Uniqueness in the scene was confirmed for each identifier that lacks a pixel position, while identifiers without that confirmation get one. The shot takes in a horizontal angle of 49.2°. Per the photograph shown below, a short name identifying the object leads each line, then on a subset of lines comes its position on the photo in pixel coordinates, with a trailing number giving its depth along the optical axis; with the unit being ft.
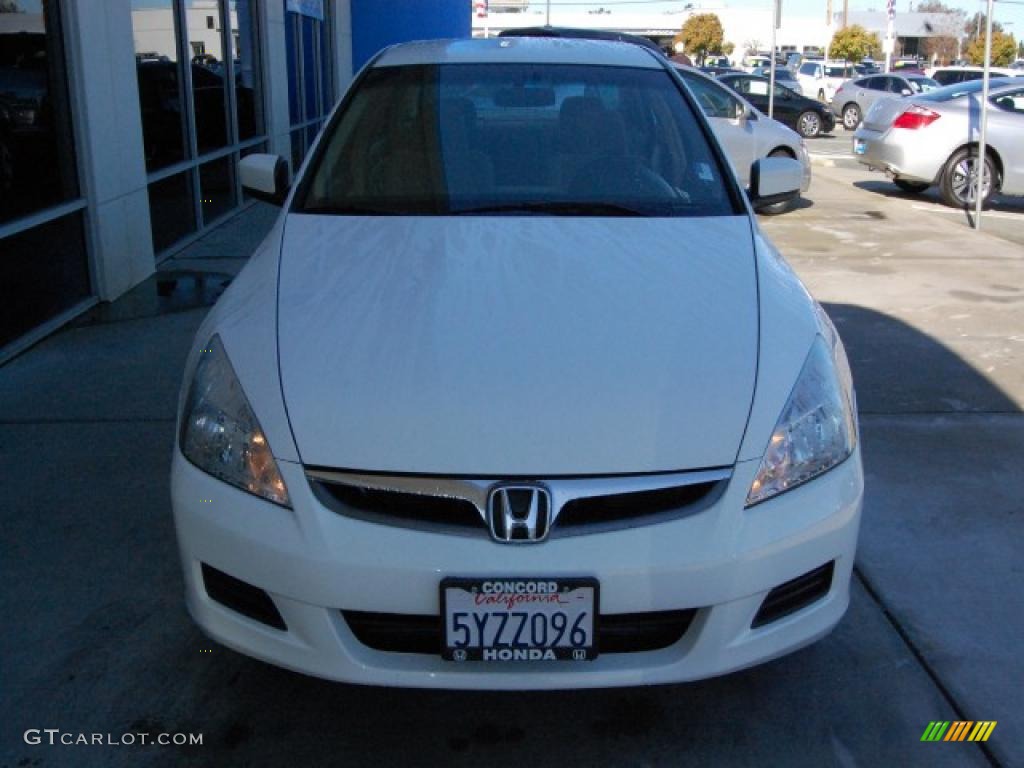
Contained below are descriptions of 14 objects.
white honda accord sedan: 7.65
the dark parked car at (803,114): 79.51
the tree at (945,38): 249.34
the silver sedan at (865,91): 87.35
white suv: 114.93
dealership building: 19.45
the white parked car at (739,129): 39.65
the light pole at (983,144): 34.49
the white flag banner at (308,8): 43.05
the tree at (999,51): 214.44
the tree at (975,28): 269.03
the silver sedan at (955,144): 39.81
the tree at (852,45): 222.89
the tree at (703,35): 232.32
